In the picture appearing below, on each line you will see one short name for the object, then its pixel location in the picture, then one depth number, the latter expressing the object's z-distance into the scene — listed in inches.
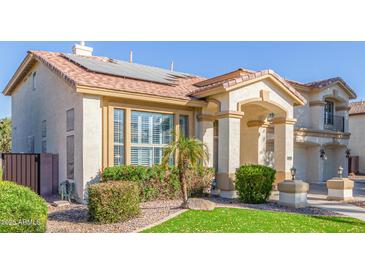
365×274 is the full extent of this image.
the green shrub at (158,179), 414.6
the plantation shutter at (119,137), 447.8
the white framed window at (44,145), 552.1
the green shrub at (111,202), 311.6
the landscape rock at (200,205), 353.7
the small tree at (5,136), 1057.1
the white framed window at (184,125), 512.4
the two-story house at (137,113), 426.6
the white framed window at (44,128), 557.6
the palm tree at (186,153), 374.9
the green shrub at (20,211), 244.2
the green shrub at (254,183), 424.5
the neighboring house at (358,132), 1128.8
